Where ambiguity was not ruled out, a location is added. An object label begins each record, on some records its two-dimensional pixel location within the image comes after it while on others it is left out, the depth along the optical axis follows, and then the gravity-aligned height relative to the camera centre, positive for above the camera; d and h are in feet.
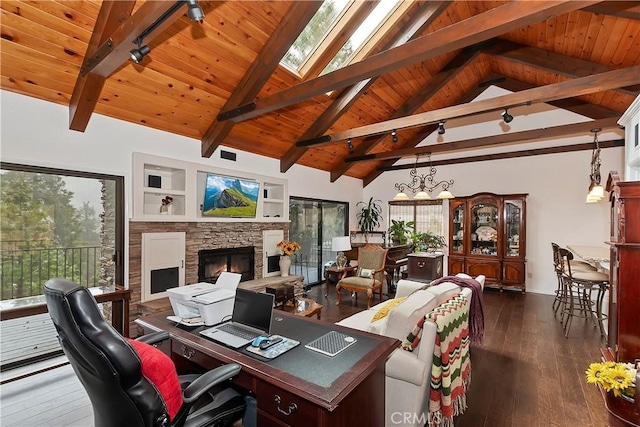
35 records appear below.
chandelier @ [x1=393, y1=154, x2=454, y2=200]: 25.09 +2.81
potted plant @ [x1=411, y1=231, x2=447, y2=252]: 22.17 -1.98
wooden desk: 4.41 -2.59
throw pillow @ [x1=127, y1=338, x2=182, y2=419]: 4.11 -2.24
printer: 7.06 -2.07
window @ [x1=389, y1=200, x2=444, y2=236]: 25.22 +0.16
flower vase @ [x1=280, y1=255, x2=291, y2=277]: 18.66 -3.07
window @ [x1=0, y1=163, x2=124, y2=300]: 10.00 -0.56
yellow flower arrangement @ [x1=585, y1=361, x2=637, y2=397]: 5.64 -3.07
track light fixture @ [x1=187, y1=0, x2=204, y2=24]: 6.26 +4.26
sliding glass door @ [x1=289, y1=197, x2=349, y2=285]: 22.17 -1.38
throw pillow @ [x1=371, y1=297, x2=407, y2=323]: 8.75 -2.84
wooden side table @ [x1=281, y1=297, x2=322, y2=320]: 11.87 -3.83
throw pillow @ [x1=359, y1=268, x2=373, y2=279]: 17.87 -3.45
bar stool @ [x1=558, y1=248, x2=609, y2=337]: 13.15 -2.86
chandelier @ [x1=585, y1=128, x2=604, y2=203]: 13.58 +1.51
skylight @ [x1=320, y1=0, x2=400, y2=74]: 12.89 +8.26
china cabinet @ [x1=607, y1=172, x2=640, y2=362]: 8.00 -1.40
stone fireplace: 12.42 -1.25
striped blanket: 6.68 -3.39
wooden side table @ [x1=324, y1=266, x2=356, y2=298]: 19.39 -3.90
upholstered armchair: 16.97 -3.49
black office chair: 3.75 -1.92
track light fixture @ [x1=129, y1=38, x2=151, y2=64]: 7.80 +4.20
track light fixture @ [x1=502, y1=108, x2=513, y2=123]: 13.15 +4.39
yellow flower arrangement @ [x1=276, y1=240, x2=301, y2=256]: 17.90 -1.93
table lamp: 19.03 -1.83
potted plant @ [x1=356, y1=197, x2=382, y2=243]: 27.37 -0.14
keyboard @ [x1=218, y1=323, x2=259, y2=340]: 6.32 -2.55
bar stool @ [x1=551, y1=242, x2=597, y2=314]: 14.84 -2.52
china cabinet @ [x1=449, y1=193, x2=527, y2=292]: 20.74 -1.53
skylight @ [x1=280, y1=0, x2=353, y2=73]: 11.98 +7.72
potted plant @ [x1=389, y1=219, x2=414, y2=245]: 25.42 -1.30
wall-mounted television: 15.23 +0.95
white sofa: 6.68 -3.42
